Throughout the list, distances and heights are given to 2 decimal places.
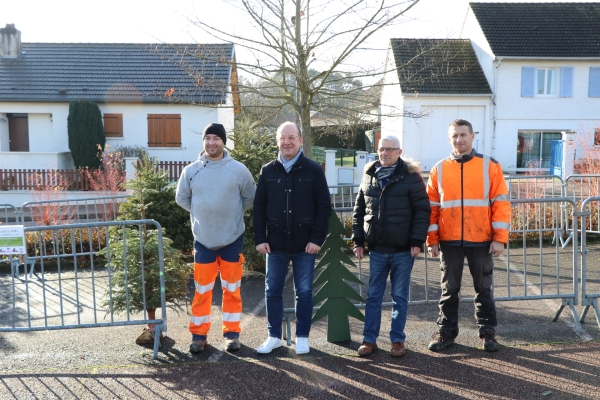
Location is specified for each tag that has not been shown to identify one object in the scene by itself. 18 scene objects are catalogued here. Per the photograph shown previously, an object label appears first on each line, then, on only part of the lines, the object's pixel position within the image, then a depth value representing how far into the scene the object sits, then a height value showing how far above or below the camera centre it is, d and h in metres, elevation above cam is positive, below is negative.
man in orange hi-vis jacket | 5.15 -0.57
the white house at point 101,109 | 23.69 +2.08
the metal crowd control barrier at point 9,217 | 13.47 -1.35
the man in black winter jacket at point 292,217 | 5.19 -0.52
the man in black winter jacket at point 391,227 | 5.07 -0.59
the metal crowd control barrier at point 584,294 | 5.94 -1.38
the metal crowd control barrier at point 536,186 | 10.81 -0.55
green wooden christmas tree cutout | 5.77 -1.29
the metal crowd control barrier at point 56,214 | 10.95 -1.08
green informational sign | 5.61 -0.77
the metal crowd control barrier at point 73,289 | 5.54 -1.84
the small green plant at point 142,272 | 5.72 -1.14
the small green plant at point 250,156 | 8.83 +0.05
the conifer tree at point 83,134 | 22.78 +0.99
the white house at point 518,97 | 26.17 +2.87
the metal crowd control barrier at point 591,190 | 10.44 -0.62
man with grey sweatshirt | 5.35 -0.59
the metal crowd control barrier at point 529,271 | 6.07 -1.65
